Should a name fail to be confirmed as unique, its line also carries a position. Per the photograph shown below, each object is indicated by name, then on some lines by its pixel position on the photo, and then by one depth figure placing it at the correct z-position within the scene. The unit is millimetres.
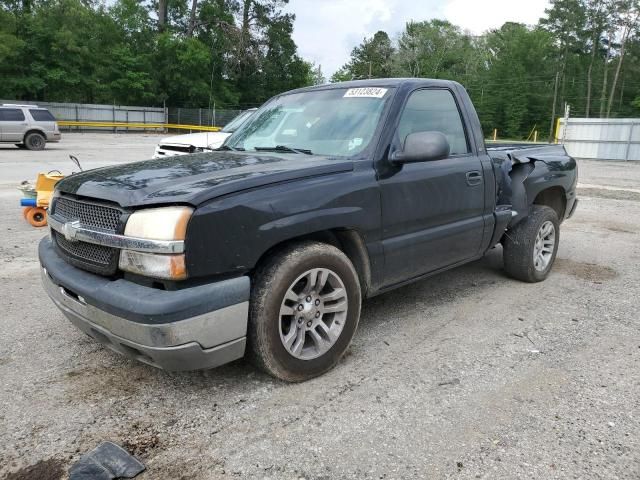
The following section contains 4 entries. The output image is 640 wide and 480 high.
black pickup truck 2682
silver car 20109
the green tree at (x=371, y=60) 81062
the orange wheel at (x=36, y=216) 7650
